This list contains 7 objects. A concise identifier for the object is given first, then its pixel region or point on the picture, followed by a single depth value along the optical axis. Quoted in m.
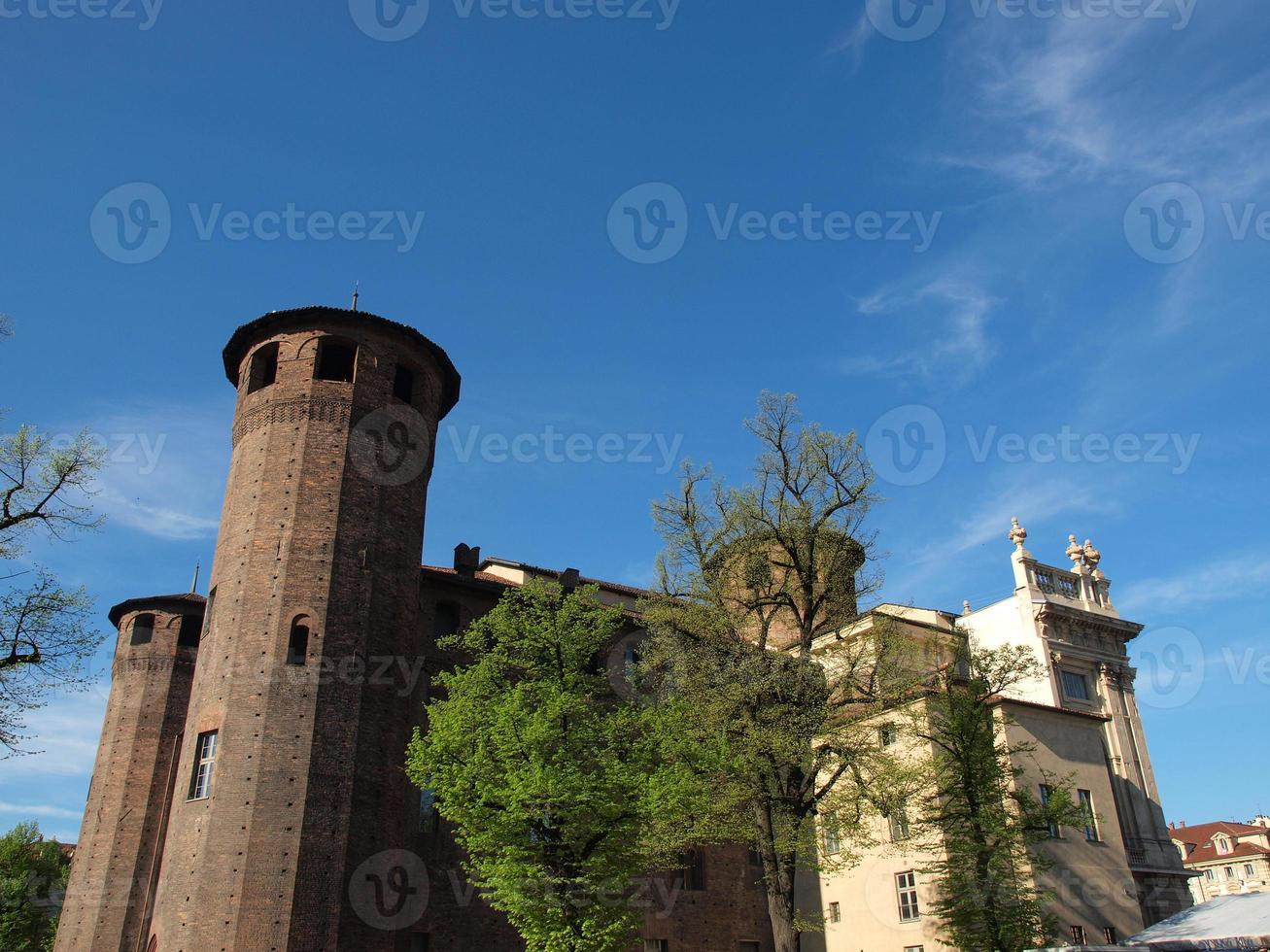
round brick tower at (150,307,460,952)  21.50
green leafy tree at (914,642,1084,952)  21.84
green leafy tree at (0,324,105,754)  18.94
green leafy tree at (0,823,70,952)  42.72
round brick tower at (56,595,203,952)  28.33
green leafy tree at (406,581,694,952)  19.77
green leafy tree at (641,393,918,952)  22.09
